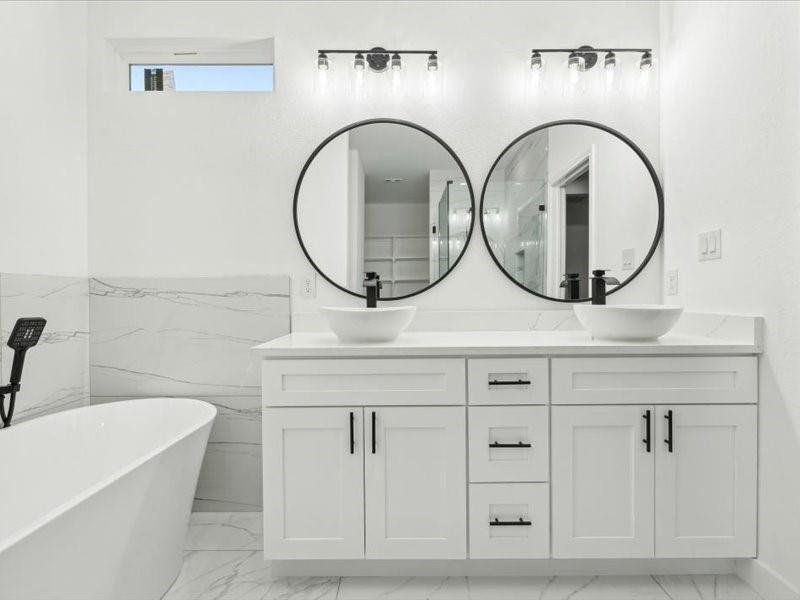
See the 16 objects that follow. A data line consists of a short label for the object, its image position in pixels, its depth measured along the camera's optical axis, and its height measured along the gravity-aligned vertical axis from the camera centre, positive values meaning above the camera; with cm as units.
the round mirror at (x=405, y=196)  253 +40
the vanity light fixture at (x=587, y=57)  248 +106
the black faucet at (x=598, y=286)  232 +0
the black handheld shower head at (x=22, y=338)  184 -18
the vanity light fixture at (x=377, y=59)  247 +105
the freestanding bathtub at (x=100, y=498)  120 -63
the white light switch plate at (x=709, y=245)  212 +17
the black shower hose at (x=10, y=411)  186 -43
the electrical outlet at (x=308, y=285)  255 +1
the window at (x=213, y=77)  266 +104
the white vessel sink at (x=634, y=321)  195 -12
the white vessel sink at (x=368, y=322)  203 -13
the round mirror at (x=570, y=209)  252 +37
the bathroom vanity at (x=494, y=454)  192 -59
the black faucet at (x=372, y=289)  242 -1
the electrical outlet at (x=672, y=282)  246 +3
